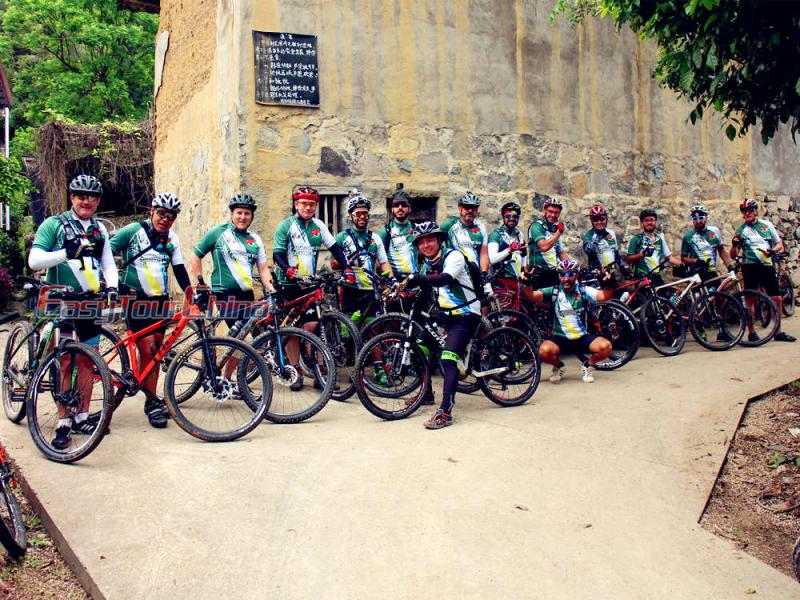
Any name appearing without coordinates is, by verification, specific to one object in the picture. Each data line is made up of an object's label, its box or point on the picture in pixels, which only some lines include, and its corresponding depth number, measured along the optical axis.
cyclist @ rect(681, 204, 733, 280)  9.94
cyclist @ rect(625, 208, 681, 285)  9.73
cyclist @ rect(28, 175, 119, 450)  5.11
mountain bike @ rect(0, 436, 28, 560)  3.63
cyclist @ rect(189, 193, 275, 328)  6.45
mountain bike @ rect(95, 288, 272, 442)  5.32
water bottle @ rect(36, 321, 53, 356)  5.51
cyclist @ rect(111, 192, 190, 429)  5.74
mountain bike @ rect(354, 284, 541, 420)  6.07
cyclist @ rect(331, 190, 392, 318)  7.35
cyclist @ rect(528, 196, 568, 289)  8.52
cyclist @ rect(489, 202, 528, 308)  8.31
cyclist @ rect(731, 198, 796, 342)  9.88
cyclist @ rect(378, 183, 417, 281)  7.71
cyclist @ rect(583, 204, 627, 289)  9.27
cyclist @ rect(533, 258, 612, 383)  7.48
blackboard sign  7.84
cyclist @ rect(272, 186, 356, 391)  6.89
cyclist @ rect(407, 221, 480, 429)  5.93
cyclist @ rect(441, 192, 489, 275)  7.94
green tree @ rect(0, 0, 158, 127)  25.75
